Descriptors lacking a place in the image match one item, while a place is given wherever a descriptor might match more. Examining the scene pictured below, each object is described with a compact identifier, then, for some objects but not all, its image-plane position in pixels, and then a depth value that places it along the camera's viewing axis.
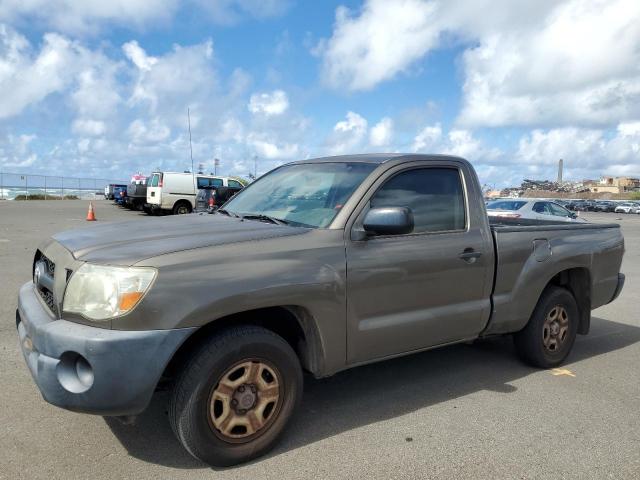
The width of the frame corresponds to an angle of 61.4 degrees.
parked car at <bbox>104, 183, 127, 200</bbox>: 38.06
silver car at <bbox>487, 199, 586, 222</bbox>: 16.75
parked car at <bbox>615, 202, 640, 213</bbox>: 58.75
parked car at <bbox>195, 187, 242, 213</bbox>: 14.67
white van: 22.20
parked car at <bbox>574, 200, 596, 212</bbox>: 63.50
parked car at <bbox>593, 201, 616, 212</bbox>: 62.44
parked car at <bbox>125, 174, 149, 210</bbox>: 25.97
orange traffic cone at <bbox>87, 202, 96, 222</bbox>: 19.77
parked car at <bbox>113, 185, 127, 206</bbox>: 30.13
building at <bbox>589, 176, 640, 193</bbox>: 129.50
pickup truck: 2.69
